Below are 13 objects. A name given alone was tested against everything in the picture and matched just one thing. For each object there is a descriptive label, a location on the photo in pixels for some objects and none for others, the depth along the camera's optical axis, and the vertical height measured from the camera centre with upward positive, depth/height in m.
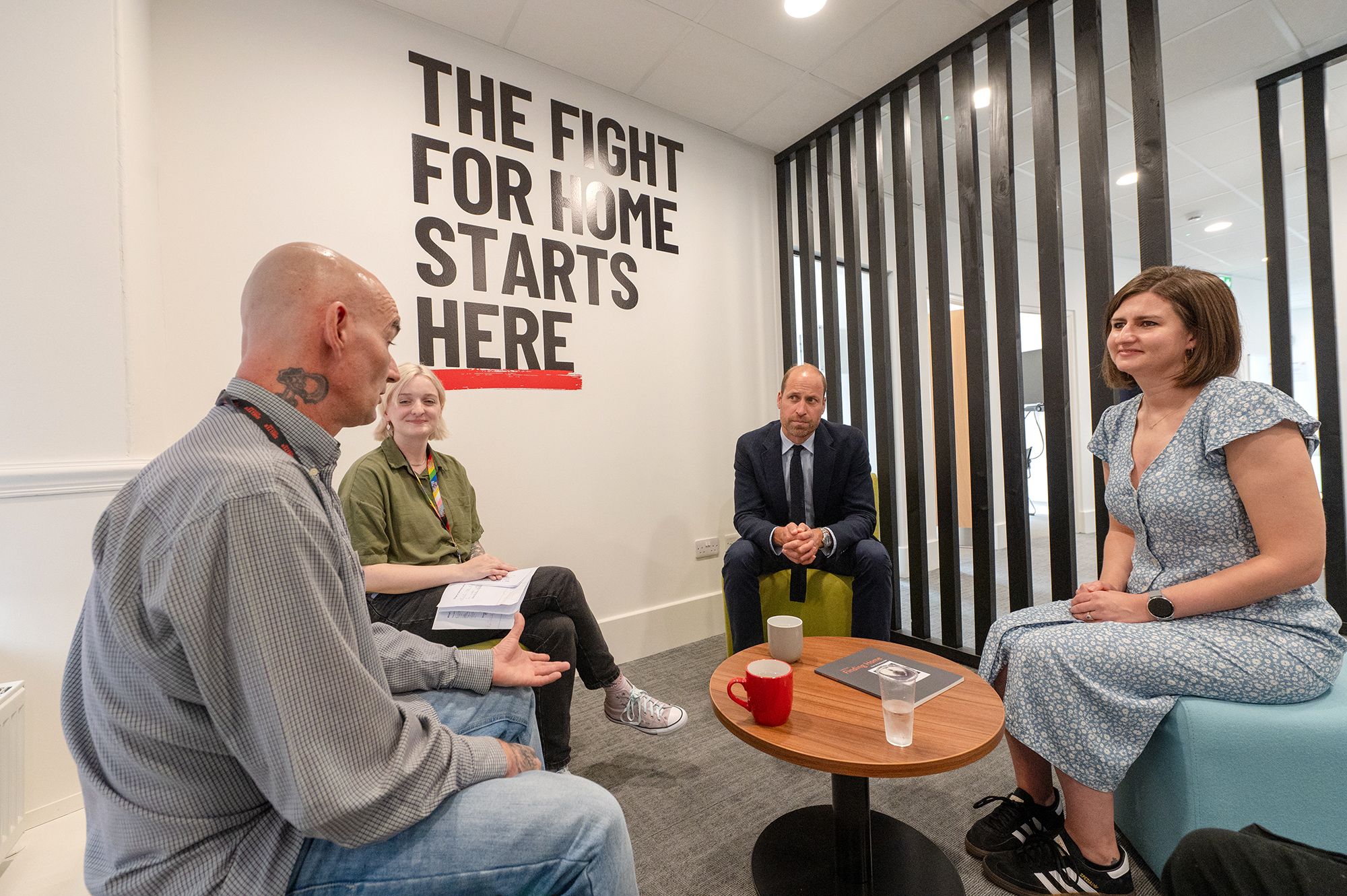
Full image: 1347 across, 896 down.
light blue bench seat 1.20 -0.70
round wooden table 1.13 -0.59
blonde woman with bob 1.79 -0.32
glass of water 1.15 -0.51
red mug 1.25 -0.52
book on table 1.39 -0.57
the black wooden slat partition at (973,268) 2.24 +0.78
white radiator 1.39 -0.70
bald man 0.71 -0.33
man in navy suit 2.32 -0.27
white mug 1.56 -0.50
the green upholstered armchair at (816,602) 2.36 -0.62
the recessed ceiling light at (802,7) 2.45 +1.84
